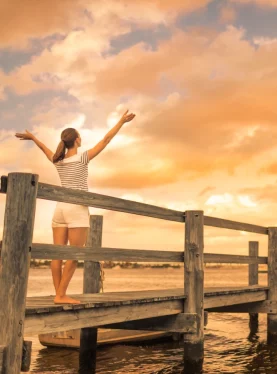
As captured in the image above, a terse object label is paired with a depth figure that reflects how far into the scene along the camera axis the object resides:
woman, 6.23
